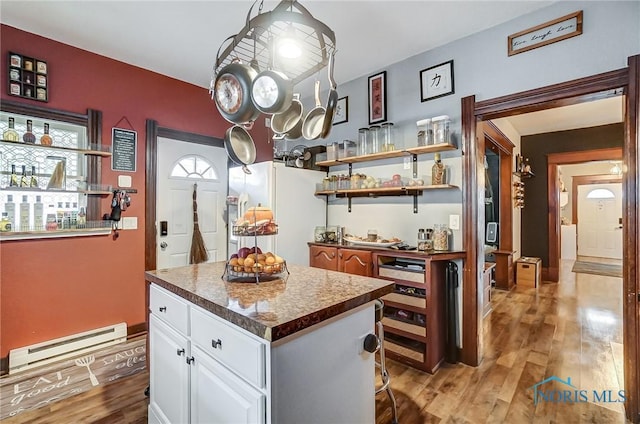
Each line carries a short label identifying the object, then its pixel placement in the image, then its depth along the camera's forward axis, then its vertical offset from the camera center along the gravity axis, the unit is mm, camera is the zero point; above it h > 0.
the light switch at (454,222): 2580 -84
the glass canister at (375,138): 2995 +739
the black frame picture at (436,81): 2629 +1173
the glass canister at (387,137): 2883 +735
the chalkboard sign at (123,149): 2949 +631
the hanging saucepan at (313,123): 1674 +501
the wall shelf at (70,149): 2406 +557
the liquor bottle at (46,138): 2543 +633
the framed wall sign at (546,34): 2038 +1271
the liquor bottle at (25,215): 2489 -13
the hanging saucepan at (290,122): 1653 +507
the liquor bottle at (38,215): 2547 -14
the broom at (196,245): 3447 -369
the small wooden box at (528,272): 4848 -972
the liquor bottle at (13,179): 2402 +274
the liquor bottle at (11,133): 2389 +637
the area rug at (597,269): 6046 -1229
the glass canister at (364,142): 3076 +717
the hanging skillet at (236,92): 1330 +543
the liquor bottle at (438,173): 2572 +337
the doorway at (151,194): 3145 +199
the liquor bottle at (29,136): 2458 +631
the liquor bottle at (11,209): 2427 +35
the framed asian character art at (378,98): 3080 +1187
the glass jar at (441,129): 2518 +701
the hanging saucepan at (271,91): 1295 +524
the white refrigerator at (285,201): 3039 +120
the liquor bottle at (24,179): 2441 +279
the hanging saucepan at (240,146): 1613 +366
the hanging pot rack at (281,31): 1240 +806
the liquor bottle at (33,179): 2485 +284
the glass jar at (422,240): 2535 -237
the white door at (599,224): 8141 -330
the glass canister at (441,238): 2570 -220
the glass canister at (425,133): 2598 +688
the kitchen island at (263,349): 1013 -534
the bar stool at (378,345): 1365 -615
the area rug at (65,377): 2038 -1253
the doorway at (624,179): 1811 +228
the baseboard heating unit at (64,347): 2447 -1169
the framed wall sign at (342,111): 3457 +1172
